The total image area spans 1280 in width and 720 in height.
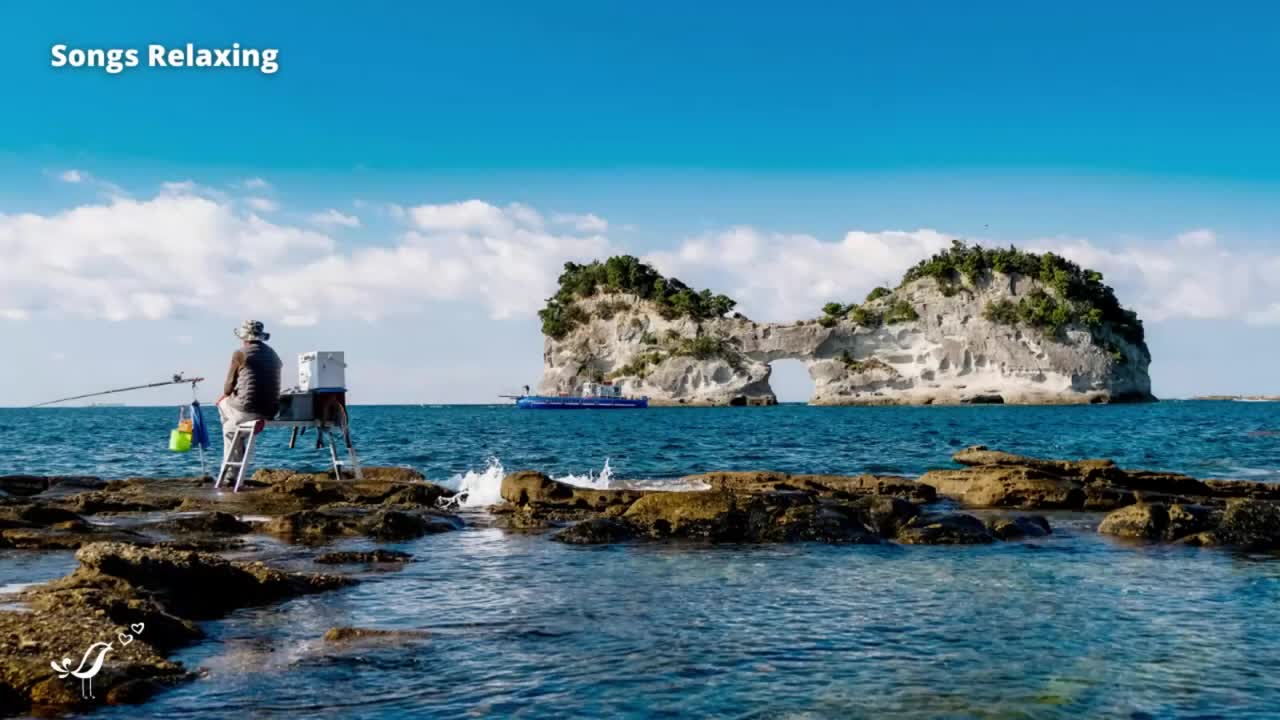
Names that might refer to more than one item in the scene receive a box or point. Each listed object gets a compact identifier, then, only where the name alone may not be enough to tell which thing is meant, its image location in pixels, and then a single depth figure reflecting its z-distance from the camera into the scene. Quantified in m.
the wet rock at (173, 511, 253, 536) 15.39
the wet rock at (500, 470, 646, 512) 19.27
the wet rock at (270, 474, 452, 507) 20.12
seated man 19.66
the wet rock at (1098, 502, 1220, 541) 15.95
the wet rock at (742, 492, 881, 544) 15.41
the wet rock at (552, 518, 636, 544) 15.26
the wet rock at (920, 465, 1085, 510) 20.91
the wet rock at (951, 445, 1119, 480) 24.52
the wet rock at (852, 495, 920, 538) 16.14
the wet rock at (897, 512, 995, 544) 15.53
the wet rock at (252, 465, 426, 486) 23.06
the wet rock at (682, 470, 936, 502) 22.34
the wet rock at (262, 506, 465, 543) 15.53
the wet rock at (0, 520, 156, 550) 13.56
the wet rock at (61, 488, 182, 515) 18.06
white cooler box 21.14
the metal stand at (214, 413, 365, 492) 19.86
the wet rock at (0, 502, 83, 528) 14.84
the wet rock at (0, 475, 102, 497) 21.64
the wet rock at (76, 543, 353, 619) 9.88
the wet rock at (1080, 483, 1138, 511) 20.59
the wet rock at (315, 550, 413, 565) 13.11
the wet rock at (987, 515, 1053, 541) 16.16
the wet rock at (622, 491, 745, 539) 15.66
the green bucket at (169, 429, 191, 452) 21.94
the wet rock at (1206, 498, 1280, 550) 15.12
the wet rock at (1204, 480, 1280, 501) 23.16
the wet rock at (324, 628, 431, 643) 8.66
